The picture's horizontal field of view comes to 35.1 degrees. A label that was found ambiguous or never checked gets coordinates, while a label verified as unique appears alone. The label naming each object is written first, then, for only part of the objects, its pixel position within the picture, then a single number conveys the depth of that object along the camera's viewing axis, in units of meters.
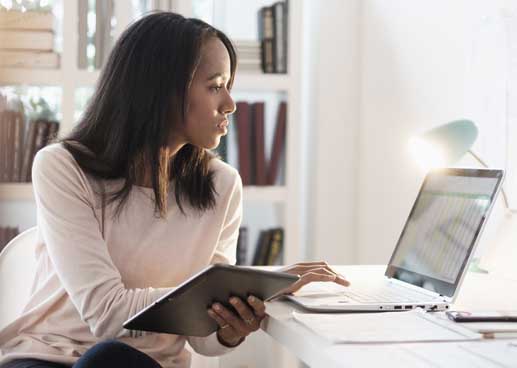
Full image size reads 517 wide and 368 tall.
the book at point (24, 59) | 2.85
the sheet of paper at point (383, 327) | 1.07
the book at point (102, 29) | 2.90
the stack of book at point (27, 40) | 2.85
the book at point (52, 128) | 2.90
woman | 1.44
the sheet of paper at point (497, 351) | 0.95
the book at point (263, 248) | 3.04
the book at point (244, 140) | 3.00
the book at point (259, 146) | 3.00
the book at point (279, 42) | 2.98
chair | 1.63
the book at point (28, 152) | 2.90
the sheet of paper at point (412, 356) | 0.94
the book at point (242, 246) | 3.06
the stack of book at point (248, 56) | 2.99
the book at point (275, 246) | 3.03
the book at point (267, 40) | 2.99
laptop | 1.34
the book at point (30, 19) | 2.86
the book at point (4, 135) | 2.89
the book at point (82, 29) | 2.88
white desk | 0.96
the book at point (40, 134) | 2.90
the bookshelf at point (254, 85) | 2.85
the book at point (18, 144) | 2.90
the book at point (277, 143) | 2.99
